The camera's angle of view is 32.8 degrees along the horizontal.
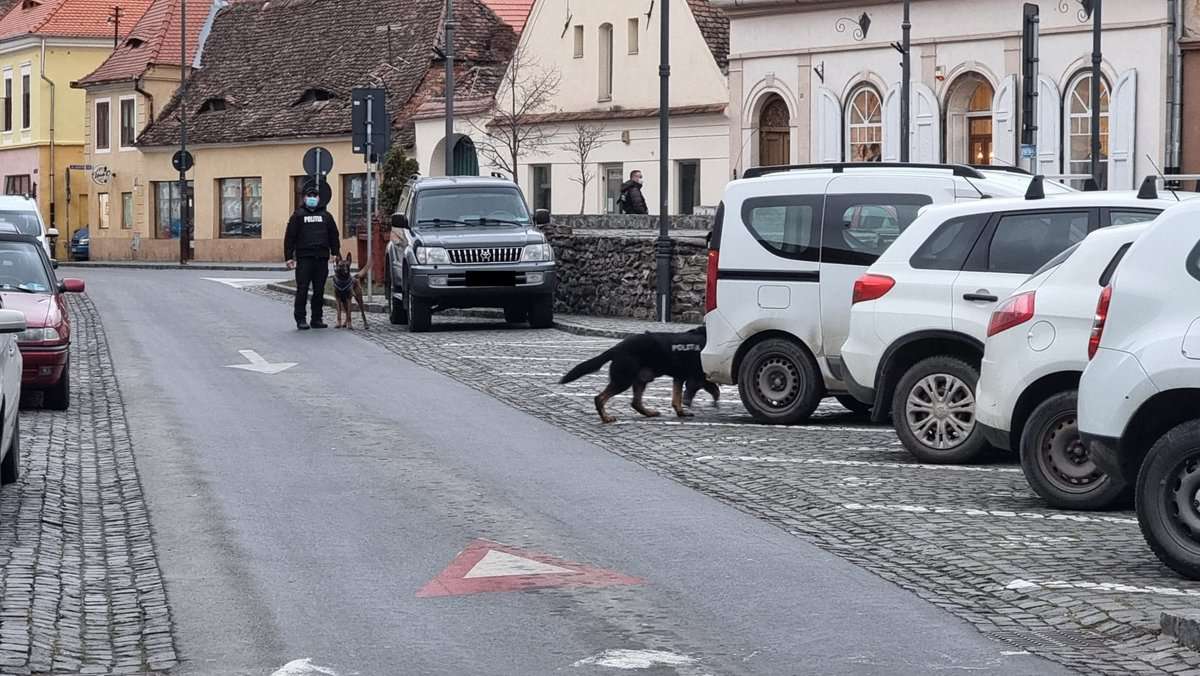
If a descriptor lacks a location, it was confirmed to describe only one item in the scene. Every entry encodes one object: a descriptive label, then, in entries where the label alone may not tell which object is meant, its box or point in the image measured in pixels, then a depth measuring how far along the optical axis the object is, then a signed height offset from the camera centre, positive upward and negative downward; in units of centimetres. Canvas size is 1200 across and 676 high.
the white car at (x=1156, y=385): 898 -63
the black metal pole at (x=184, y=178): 6322 +215
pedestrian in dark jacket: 3966 +92
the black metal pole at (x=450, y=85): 3616 +294
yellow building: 7812 +590
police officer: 2705 -3
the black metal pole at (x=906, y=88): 3881 +311
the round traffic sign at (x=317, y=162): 3469 +143
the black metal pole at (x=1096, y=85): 3338 +273
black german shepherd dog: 1573 -92
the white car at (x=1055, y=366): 1116 -67
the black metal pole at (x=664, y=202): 2638 +57
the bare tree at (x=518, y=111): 5331 +355
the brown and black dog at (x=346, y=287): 2648 -55
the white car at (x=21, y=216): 2630 +38
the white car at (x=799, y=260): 1516 -12
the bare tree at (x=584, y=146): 5153 +251
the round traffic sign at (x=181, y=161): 6381 +266
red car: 1620 -53
